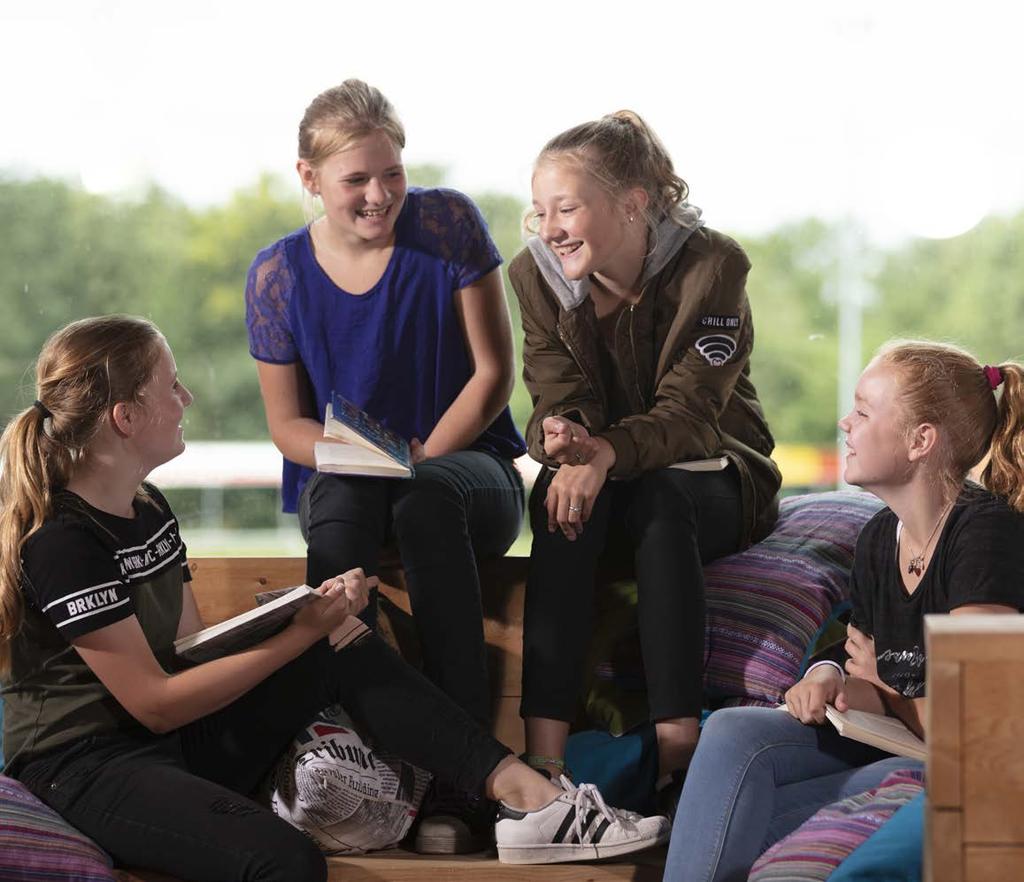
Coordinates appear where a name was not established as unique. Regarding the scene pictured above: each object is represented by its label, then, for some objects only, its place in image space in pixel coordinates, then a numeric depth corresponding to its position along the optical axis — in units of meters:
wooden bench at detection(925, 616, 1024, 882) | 2.91
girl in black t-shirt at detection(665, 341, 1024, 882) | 3.37
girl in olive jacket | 3.70
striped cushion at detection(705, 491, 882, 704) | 3.77
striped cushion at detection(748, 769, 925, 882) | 3.27
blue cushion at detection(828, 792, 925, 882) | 3.18
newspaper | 3.59
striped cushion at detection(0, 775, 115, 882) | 3.38
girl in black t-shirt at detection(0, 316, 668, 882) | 3.41
